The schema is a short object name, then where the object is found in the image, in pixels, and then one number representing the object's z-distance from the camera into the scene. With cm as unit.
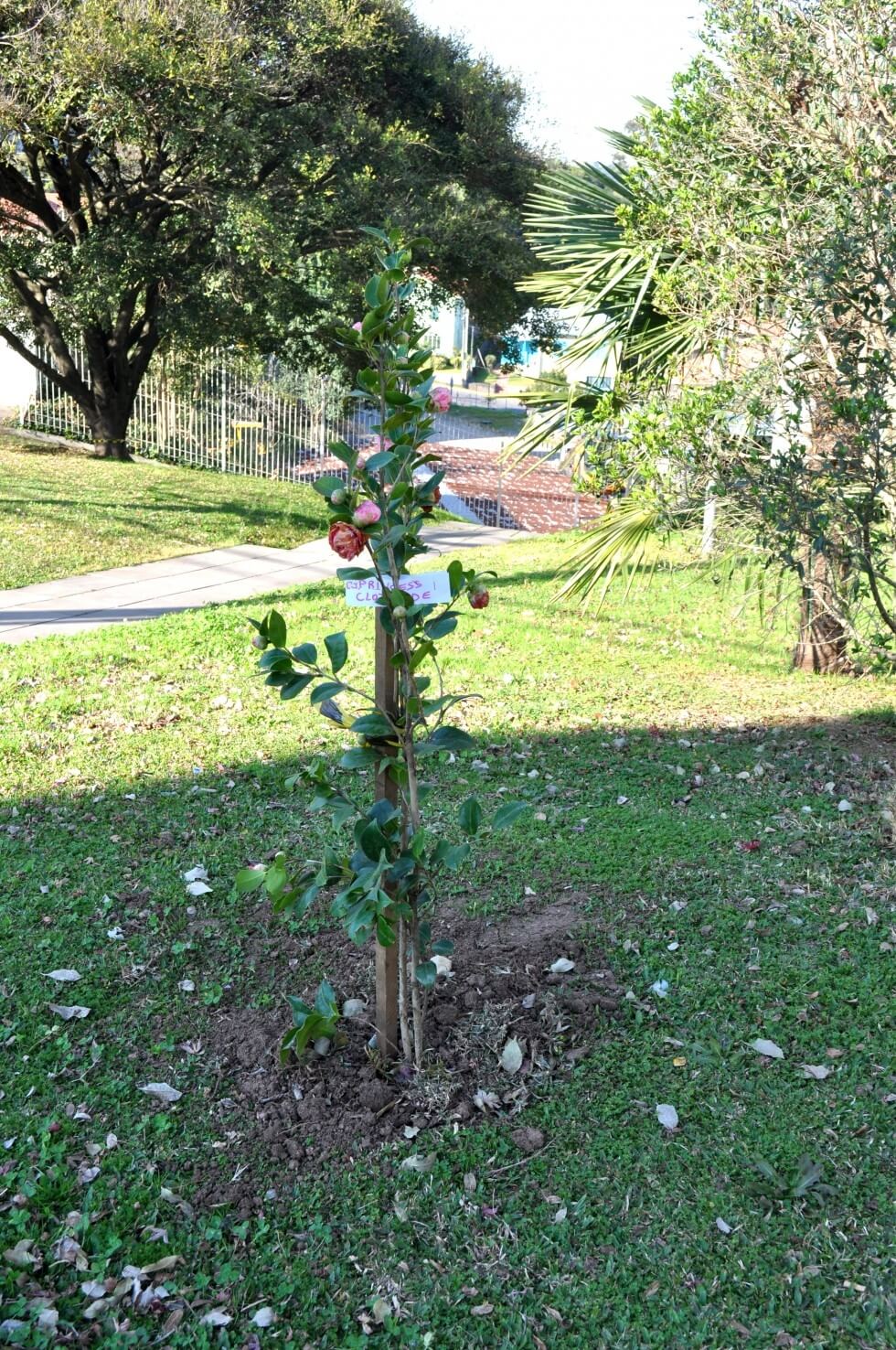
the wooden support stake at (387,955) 279
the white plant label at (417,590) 262
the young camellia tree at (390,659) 254
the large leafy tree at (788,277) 456
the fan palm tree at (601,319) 623
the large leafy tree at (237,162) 1114
